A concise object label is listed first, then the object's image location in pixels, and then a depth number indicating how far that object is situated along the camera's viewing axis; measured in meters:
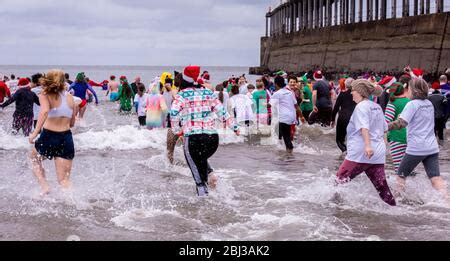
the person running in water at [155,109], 13.80
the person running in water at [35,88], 13.23
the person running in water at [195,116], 7.39
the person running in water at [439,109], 13.76
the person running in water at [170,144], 10.91
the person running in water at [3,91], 22.30
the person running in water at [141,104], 17.31
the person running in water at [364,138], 6.96
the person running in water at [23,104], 13.88
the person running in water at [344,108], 11.50
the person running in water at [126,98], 26.02
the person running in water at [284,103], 12.40
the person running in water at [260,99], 16.80
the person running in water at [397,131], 8.30
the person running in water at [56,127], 7.11
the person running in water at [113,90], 30.57
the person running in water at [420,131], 7.30
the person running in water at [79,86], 17.34
